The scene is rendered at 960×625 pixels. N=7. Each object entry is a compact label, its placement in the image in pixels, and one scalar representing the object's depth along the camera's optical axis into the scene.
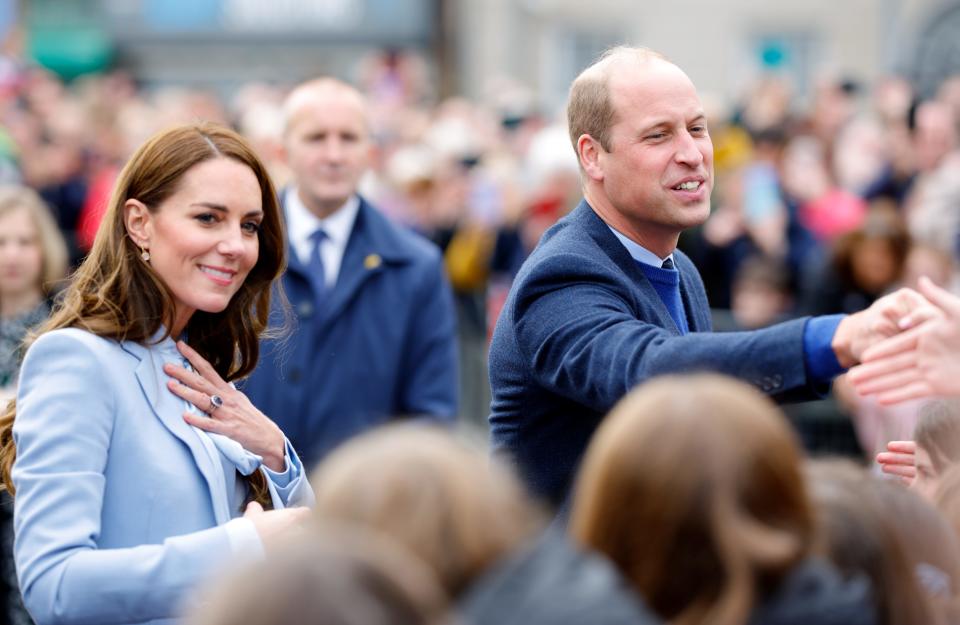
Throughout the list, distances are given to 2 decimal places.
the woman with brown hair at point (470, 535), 4.70
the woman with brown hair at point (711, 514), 5.05
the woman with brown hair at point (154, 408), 6.62
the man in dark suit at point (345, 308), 12.20
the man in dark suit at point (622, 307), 6.98
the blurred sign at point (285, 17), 48.19
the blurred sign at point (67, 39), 46.25
